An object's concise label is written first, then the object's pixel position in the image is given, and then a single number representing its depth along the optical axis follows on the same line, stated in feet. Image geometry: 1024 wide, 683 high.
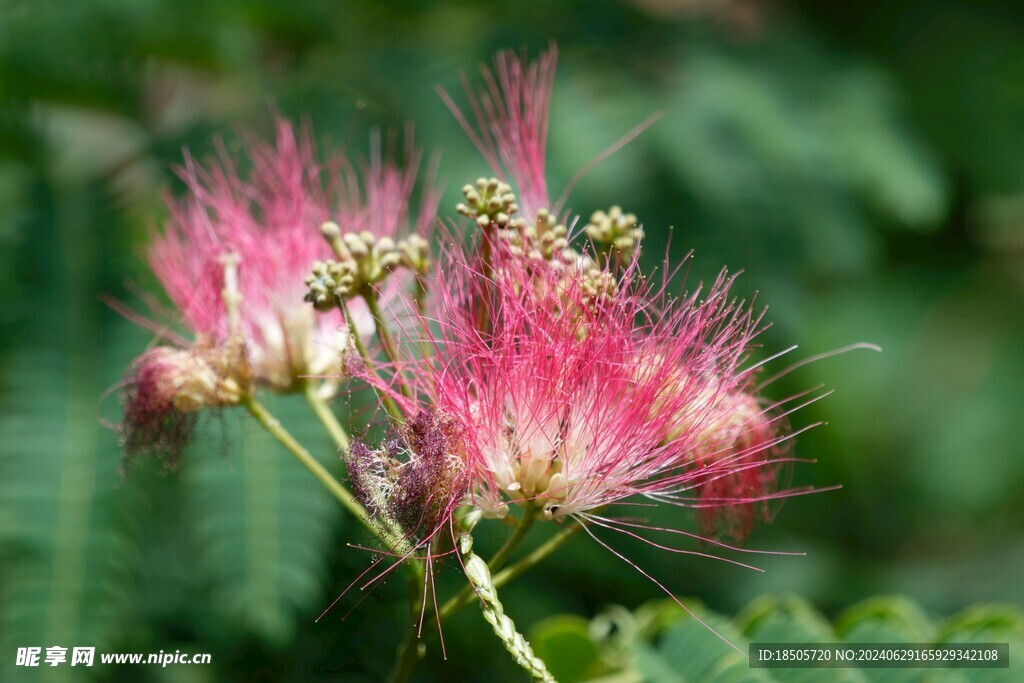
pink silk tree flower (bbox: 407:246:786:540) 5.25
